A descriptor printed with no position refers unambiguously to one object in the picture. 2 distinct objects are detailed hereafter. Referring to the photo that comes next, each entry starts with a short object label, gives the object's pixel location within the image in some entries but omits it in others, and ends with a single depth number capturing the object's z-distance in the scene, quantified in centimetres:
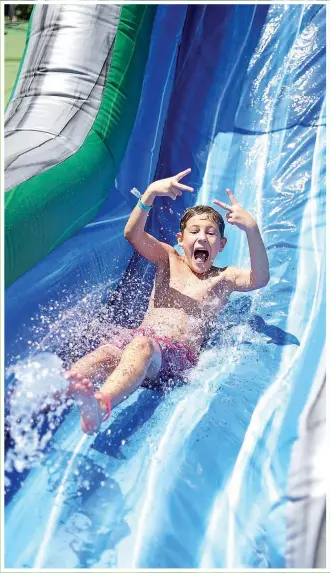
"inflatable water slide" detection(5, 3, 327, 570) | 132
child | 162
